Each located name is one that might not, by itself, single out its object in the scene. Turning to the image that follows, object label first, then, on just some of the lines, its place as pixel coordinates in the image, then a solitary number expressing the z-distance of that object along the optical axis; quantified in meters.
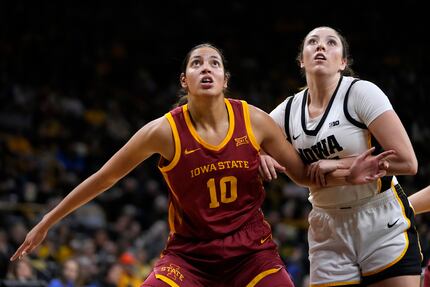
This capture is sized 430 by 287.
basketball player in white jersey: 8.82
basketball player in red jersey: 8.82
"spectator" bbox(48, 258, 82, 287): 18.44
